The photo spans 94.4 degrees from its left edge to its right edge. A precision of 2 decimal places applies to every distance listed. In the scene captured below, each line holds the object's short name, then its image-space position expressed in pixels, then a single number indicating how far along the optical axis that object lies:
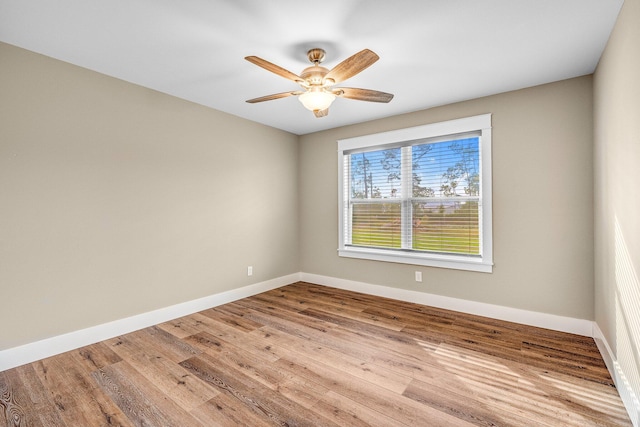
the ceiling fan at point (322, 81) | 2.03
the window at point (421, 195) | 3.38
